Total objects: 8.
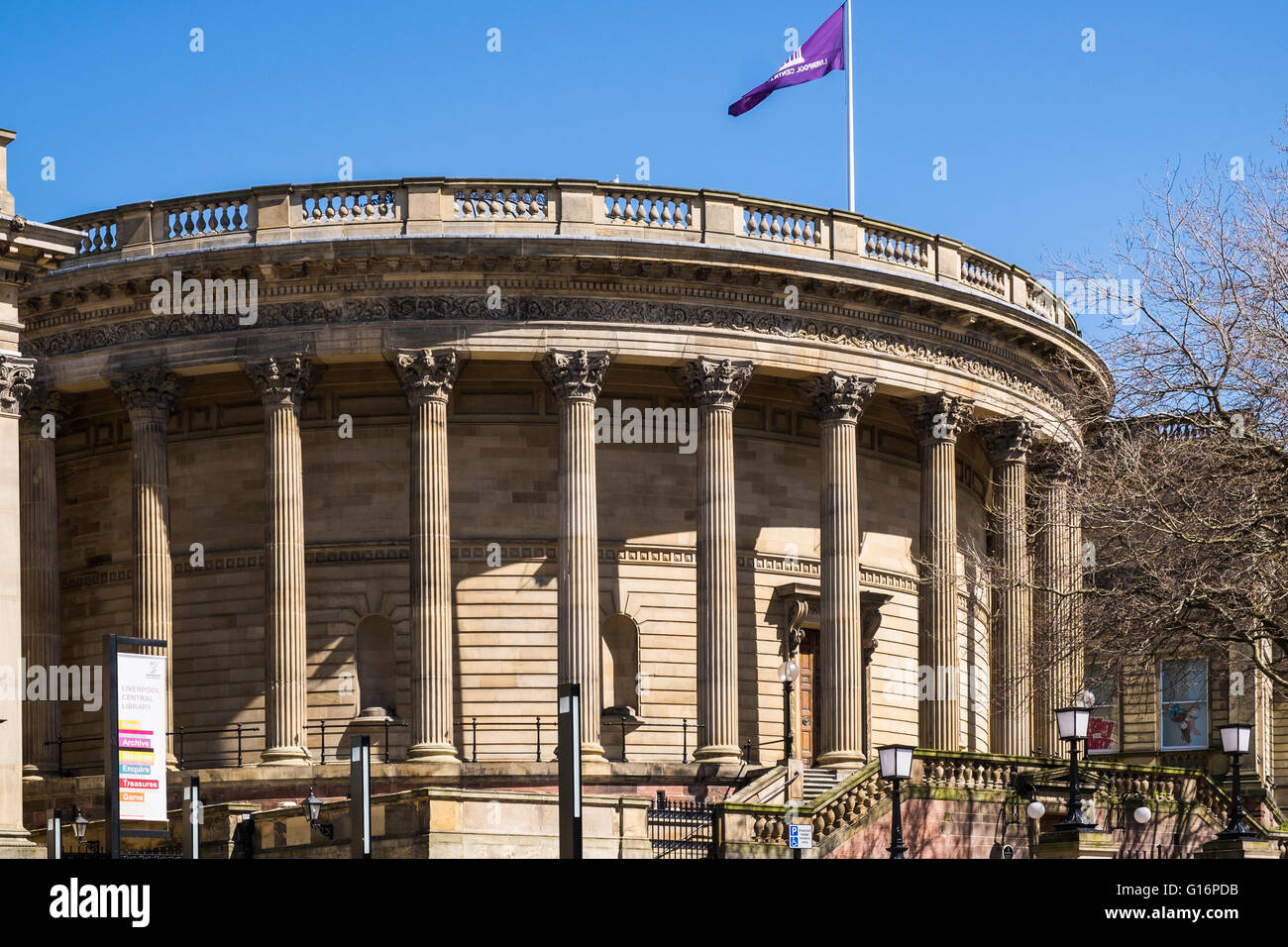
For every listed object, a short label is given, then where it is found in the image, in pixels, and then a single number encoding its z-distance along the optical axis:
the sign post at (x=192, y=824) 42.88
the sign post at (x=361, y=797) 38.31
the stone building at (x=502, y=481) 52.66
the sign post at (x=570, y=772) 33.38
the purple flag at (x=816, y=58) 60.56
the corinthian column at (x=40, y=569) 53.81
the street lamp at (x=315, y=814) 42.06
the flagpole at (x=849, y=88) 61.62
